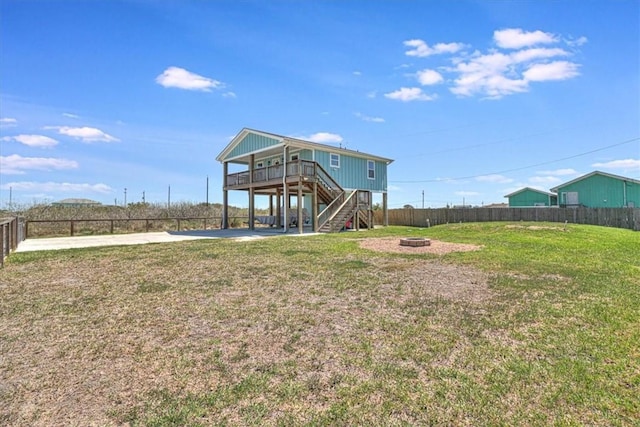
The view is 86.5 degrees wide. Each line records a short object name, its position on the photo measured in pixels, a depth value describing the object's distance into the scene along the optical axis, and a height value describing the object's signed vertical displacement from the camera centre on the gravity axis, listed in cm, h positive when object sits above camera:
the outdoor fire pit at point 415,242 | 1071 -75
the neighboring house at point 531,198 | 3259 +195
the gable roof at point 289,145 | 1877 +437
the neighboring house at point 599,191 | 2717 +218
